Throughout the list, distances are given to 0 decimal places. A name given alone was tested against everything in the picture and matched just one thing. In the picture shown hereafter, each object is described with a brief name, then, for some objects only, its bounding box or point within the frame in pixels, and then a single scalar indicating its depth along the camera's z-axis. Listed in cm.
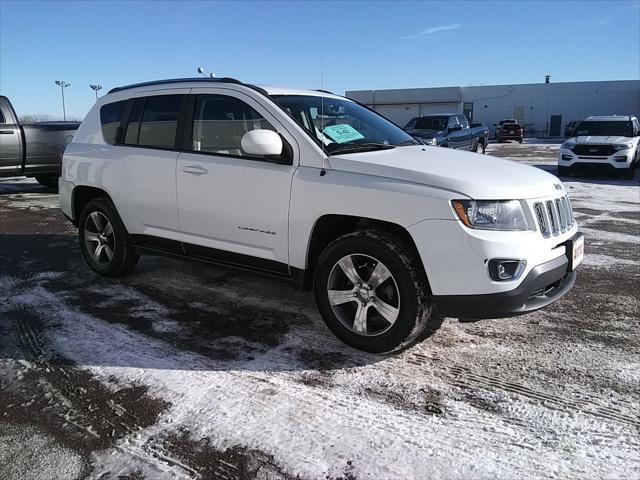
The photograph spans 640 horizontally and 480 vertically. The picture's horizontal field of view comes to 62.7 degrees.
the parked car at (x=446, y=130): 1750
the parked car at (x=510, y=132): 4003
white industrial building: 5353
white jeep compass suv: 328
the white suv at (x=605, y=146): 1440
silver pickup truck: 1066
